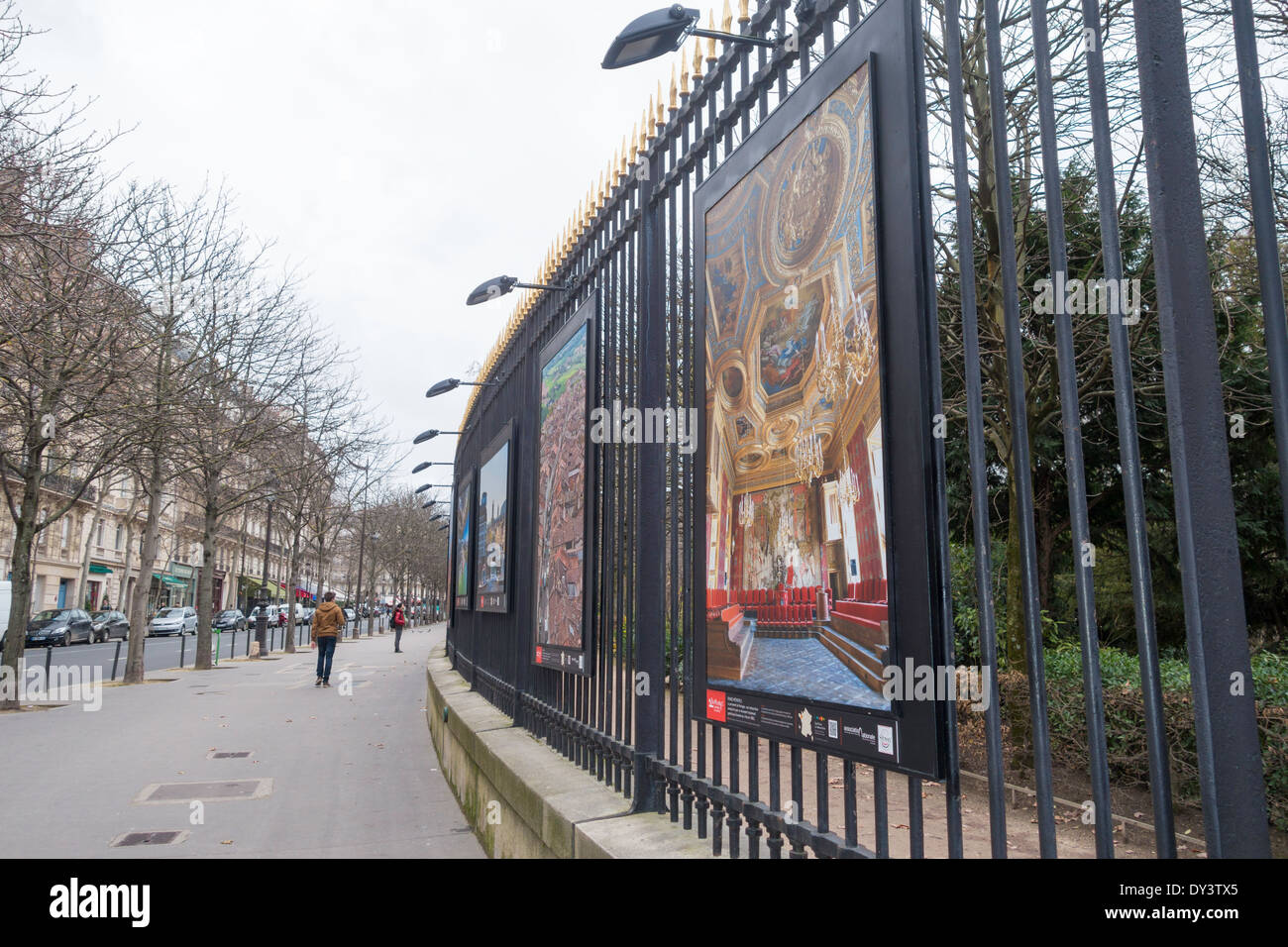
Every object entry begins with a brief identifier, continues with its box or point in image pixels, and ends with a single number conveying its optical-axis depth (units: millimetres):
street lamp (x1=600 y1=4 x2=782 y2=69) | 3631
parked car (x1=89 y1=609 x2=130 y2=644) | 39250
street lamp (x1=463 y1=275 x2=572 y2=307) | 6773
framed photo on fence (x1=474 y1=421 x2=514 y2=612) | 7699
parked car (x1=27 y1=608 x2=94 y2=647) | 33384
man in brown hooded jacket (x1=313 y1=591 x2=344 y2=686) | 18734
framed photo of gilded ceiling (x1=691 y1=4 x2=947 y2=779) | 2355
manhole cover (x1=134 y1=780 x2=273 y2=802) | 7801
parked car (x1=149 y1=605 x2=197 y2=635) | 43000
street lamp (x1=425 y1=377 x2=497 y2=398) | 10477
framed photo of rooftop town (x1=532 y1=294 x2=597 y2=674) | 5344
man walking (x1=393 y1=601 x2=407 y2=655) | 34000
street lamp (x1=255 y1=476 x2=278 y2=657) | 29036
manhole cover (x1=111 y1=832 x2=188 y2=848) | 6320
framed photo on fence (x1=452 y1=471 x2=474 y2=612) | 10266
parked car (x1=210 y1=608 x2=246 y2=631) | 51103
